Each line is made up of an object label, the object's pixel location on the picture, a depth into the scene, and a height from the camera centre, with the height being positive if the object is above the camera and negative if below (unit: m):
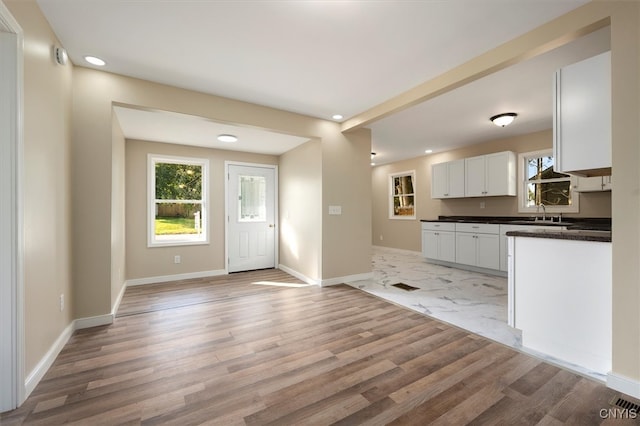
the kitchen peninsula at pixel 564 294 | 1.85 -0.63
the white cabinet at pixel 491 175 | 5.05 +0.75
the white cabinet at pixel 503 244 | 4.49 -0.55
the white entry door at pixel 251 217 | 5.19 -0.10
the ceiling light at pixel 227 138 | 4.28 +1.23
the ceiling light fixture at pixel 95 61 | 2.49 +1.46
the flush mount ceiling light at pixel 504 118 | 3.84 +1.39
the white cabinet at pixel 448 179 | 5.78 +0.75
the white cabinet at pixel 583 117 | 1.84 +0.71
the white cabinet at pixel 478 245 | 4.74 -0.62
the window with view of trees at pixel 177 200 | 4.61 +0.22
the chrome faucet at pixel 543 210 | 4.73 +0.03
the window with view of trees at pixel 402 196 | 7.21 +0.48
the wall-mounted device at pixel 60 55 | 2.15 +1.30
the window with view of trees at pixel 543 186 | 4.64 +0.49
